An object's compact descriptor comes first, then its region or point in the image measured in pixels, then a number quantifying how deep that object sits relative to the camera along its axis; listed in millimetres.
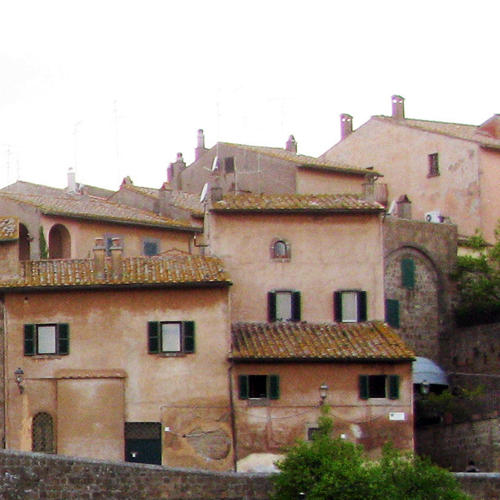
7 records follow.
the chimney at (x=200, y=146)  74875
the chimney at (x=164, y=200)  65875
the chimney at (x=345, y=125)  77062
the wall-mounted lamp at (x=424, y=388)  58656
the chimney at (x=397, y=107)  75250
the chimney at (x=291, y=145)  76938
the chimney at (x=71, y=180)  70438
